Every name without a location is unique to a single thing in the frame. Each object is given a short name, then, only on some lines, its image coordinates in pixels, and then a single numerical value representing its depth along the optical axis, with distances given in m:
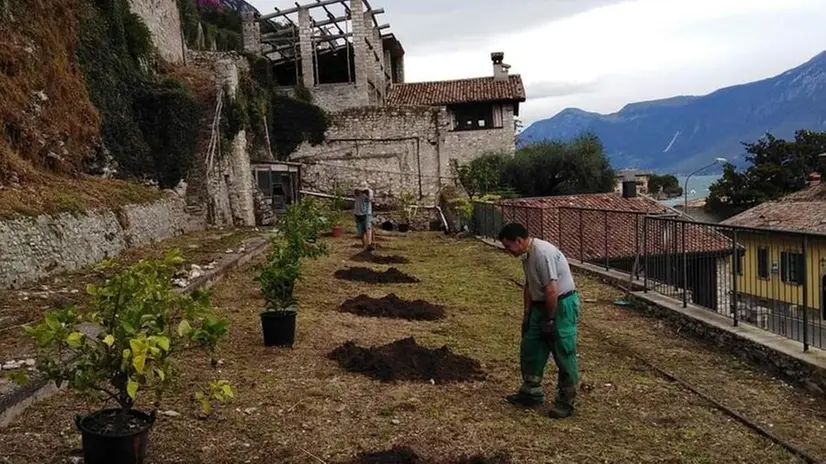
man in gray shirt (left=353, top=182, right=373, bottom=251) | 15.38
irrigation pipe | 4.20
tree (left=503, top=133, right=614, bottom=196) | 31.67
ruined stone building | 28.95
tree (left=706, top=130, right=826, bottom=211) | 42.16
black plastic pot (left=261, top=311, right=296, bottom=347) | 6.39
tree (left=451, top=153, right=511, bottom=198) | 30.36
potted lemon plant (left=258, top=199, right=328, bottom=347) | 6.43
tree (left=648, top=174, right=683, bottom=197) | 64.69
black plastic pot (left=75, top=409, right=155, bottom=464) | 3.27
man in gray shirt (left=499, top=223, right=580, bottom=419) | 4.90
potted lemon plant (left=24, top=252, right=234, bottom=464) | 3.02
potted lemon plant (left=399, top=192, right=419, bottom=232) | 24.30
